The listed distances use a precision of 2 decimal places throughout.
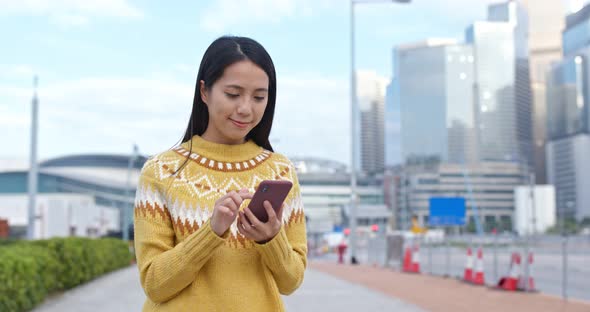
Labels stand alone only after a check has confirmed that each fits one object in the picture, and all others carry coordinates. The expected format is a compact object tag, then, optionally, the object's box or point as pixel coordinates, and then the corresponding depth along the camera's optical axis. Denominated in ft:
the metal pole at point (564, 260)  47.62
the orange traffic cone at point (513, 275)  51.72
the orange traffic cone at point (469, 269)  62.23
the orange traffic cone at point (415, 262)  82.24
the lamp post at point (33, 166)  69.97
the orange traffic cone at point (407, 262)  86.05
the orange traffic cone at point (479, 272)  59.06
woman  7.32
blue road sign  82.94
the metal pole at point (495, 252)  59.36
